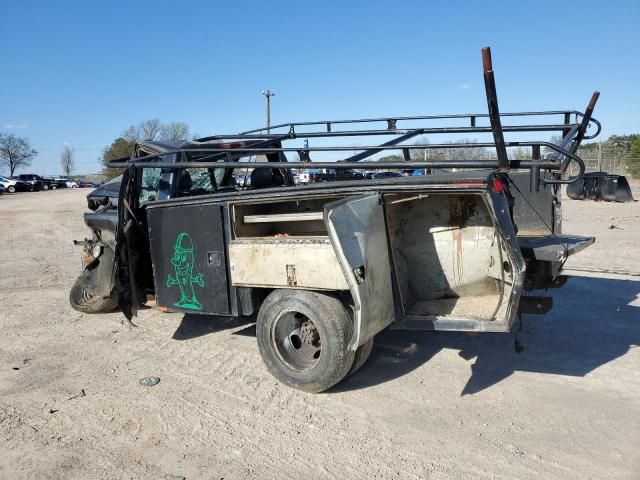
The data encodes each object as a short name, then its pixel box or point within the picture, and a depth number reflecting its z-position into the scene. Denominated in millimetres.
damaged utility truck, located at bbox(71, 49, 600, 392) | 3764
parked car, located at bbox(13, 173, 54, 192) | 45528
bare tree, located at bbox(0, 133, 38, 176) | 77250
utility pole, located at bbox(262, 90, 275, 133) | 38916
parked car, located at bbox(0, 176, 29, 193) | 43150
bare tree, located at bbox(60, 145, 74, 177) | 95812
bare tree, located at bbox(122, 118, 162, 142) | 61156
